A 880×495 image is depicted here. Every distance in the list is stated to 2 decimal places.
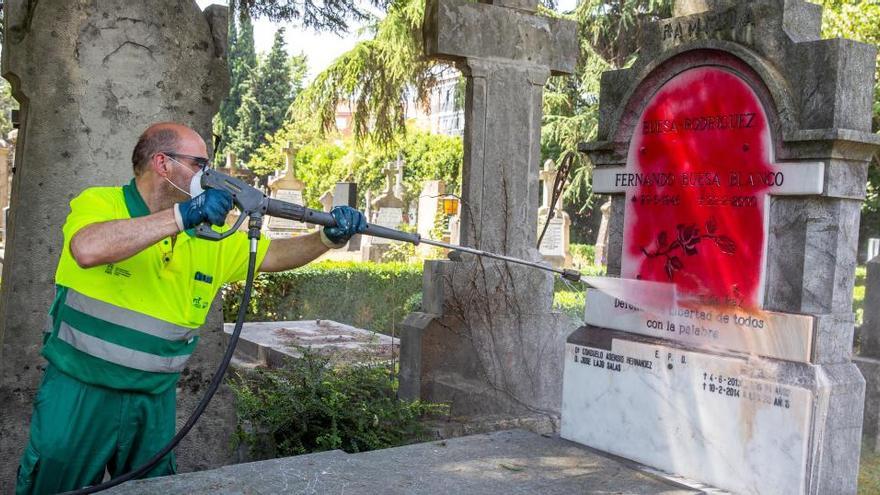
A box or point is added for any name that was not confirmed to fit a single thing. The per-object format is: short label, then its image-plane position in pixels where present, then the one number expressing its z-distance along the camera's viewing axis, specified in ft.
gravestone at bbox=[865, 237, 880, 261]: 92.27
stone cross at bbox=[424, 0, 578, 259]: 16.21
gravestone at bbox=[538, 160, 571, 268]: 72.28
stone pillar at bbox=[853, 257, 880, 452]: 19.89
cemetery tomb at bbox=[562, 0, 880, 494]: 8.58
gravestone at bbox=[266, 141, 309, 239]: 66.11
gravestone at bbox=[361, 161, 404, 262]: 75.10
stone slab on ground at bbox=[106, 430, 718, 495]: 7.56
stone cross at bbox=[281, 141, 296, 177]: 73.92
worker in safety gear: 8.10
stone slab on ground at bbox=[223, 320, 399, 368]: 23.85
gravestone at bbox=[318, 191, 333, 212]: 86.48
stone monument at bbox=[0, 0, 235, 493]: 11.27
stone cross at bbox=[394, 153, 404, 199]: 80.84
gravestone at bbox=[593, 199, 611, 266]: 82.84
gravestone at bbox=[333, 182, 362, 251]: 52.12
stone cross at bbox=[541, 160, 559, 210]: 71.92
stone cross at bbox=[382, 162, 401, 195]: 75.82
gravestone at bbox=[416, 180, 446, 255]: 76.54
